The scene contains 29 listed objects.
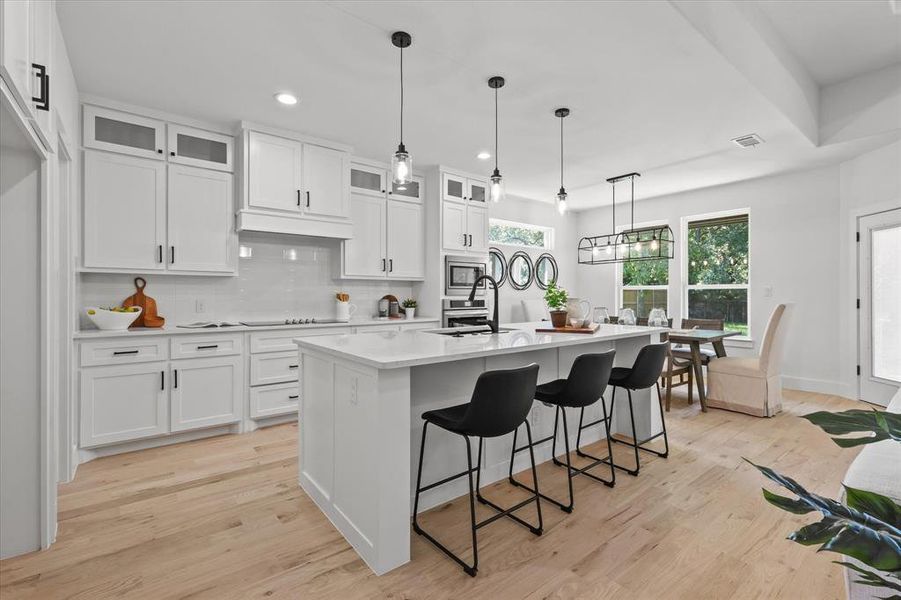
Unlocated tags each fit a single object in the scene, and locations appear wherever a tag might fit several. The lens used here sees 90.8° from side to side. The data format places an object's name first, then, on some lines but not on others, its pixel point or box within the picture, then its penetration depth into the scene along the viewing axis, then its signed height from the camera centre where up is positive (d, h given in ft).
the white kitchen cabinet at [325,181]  13.64 +3.71
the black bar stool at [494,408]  6.10 -1.54
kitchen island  6.20 -1.87
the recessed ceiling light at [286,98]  10.83 +4.97
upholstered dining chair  13.69 -2.50
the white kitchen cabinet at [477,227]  17.47 +2.88
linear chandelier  16.07 +2.01
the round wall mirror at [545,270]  22.99 +1.57
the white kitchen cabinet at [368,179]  15.25 +4.20
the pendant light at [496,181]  10.04 +2.71
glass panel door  14.21 -0.17
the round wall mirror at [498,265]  20.45 +1.64
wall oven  16.62 -0.53
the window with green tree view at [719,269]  19.16 +1.39
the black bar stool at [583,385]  7.79 -1.51
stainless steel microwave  16.67 +1.00
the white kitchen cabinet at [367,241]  15.15 +2.04
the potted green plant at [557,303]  10.31 -0.07
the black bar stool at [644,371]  9.16 -1.48
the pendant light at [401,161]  8.25 +2.58
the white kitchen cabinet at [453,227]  16.65 +2.77
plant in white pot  16.46 -0.29
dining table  14.17 -1.27
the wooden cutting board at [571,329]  9.91 -0.67
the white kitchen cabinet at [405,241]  16.17 +2.17
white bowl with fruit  10.59 -0.48
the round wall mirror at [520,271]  21.58 +1.44
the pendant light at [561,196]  11.66 +2.73
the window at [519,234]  21.24 +3.31
